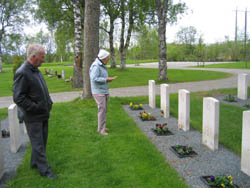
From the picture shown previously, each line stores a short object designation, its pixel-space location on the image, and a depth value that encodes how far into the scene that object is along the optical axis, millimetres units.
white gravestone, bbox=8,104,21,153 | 5304
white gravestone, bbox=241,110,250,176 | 4049
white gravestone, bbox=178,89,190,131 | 6520
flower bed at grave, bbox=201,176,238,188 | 3609
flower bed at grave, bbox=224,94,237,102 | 10406
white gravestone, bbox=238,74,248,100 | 10820
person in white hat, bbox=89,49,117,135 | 5848
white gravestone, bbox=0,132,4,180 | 4109
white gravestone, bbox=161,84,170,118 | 7984
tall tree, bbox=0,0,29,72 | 38422
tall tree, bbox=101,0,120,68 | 25994
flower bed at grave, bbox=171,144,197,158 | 4877
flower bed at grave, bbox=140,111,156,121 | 7750
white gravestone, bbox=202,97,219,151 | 5137
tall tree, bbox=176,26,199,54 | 65812
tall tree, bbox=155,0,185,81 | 16328
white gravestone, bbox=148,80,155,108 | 9367
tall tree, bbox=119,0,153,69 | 25641
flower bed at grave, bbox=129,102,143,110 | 9350
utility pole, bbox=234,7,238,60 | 53356
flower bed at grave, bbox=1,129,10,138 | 6528
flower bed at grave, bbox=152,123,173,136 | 6320
